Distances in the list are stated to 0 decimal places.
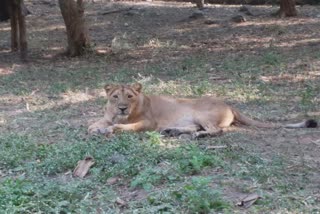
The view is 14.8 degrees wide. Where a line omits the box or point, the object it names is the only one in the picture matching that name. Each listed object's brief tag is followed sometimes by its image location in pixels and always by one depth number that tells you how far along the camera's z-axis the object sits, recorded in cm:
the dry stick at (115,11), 3671
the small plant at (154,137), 1287
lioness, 1411
